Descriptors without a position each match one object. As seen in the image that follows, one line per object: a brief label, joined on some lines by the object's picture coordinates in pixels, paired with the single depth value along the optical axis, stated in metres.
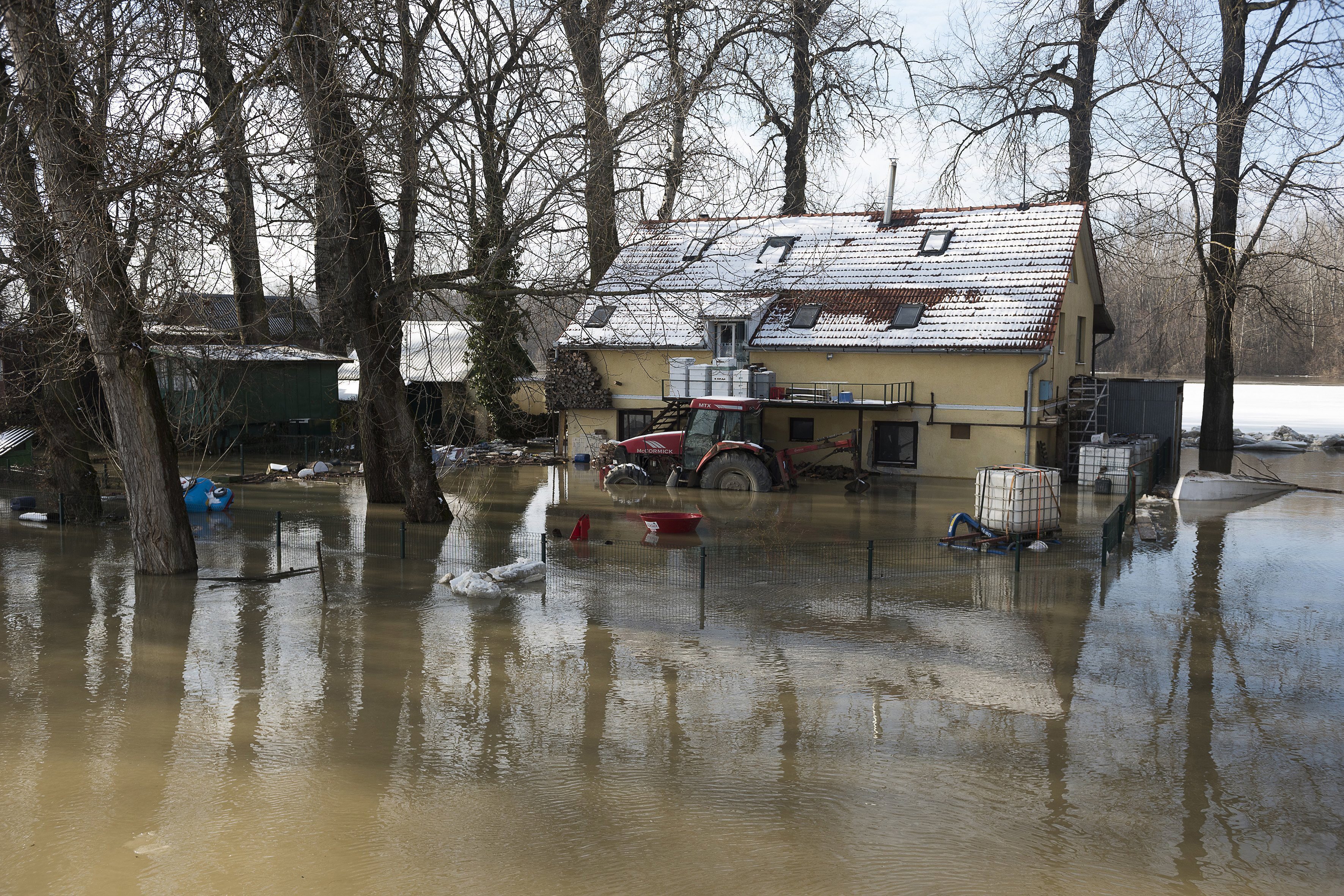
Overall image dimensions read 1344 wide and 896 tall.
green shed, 21.59
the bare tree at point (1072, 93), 33.38
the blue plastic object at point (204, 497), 20.41
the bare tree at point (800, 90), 19.47
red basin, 17.83
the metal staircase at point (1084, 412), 27.69
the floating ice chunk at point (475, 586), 13.55
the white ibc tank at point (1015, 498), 16.80
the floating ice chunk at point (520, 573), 14.31
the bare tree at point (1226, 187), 30.88
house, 26.05
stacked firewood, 29.75
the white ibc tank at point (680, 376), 27.27
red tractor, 23.61
